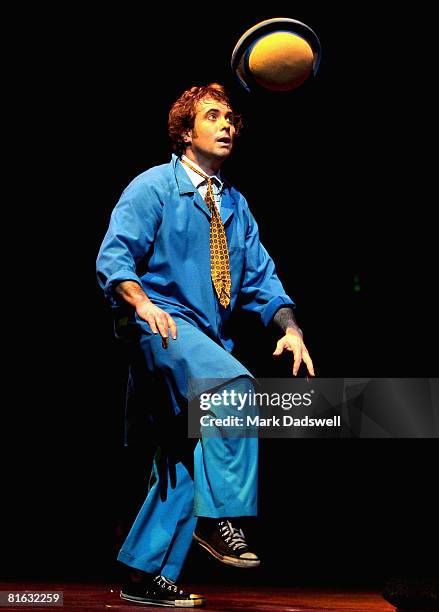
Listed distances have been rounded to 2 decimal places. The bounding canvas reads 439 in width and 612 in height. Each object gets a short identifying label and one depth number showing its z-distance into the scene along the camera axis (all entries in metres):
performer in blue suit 5.04
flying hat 5.88
